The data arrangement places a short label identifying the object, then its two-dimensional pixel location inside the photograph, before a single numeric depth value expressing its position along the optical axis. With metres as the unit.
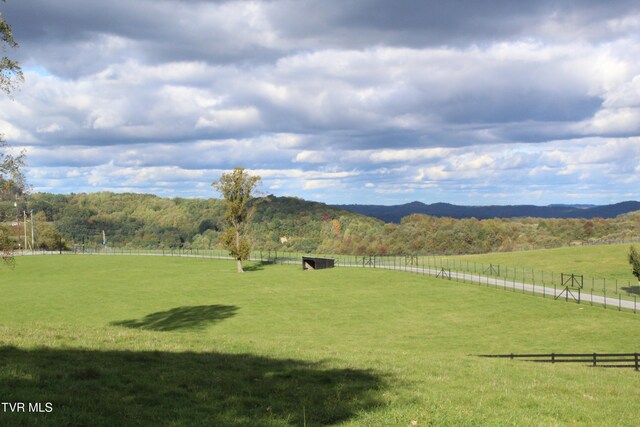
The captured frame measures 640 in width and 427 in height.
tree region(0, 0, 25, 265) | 25.27
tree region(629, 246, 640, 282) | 82.75
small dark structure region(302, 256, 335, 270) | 100.44
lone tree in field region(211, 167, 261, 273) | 94.69
